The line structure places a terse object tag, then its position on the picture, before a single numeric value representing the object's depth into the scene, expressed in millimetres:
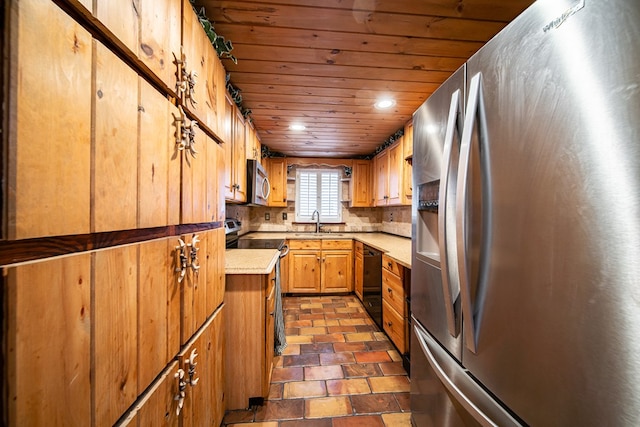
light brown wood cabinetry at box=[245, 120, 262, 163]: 2486
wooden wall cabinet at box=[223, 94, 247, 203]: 1789
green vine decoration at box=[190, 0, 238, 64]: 1117
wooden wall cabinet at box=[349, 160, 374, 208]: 4113
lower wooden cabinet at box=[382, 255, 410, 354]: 1966
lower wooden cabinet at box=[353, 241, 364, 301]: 3285
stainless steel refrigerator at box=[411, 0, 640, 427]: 470
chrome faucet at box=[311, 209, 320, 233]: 4301
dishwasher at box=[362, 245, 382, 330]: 2625
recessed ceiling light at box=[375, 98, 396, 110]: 2137
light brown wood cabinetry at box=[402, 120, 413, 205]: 2597
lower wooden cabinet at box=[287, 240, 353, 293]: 3688
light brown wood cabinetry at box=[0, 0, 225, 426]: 390
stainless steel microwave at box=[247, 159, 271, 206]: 2396
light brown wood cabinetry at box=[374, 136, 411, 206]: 2756
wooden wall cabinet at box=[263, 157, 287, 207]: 3979
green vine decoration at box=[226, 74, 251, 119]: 1831
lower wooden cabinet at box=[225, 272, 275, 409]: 1490
